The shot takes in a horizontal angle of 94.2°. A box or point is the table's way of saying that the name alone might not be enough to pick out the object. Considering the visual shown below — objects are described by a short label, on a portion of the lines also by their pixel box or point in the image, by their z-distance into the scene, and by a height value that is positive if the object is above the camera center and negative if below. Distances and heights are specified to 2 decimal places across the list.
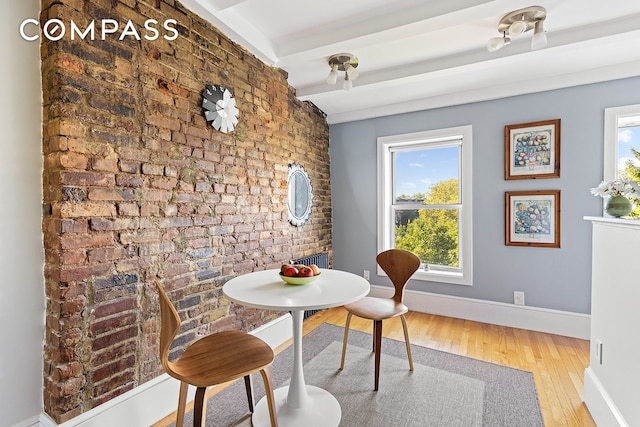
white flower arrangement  1.59 +0.06
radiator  3.26 -0.66
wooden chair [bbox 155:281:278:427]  1.25 -0.74
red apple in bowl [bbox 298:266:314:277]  1.76 -0.40
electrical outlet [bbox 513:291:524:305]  3.02 -0.98
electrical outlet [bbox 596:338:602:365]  1.77 -0.91
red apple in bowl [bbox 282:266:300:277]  1.75 -0.40
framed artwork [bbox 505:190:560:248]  2.86 -0.16
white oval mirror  3.22 +0.11
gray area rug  1.74 -1.26
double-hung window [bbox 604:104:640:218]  2.62 +0.53
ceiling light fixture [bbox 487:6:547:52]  1.95 +1.21
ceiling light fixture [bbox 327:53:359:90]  2.60 +1.25
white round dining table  1.48 -0.49
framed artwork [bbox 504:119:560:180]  2.85 +0.51
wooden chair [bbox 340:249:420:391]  2.02 -0.77
